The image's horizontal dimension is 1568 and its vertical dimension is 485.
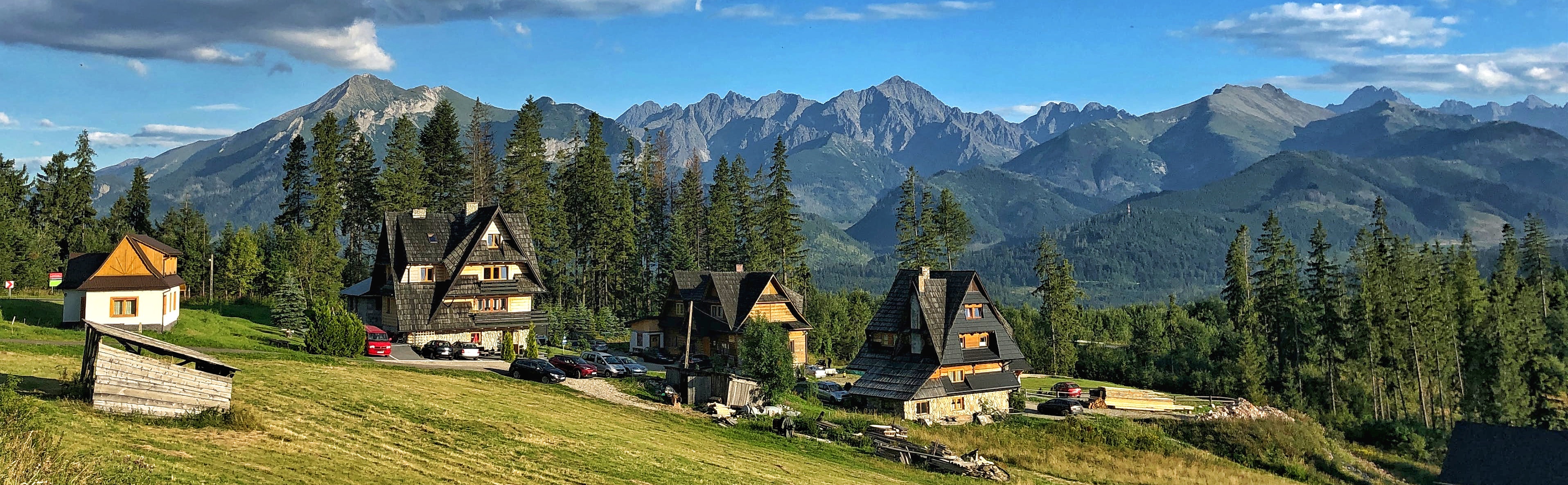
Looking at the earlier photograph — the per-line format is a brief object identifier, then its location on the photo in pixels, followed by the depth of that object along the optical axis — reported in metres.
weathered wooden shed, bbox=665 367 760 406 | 51.56
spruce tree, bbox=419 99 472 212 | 96.62
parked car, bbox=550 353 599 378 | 56.38
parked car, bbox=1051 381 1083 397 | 77.06
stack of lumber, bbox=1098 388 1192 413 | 76.12
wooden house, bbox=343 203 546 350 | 68.50
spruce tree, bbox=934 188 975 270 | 102.00
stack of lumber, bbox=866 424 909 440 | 46.75
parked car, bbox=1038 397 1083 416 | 68.25
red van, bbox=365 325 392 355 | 57.94
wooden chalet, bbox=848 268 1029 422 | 64.44
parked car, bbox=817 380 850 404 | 66.31
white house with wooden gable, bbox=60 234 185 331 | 57.53
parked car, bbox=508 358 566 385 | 51.81
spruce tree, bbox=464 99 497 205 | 99.25
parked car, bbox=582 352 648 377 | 60.88
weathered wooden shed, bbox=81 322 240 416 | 25.11
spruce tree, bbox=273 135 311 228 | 97.25
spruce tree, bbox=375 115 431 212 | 88.81
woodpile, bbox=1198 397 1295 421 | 72.94
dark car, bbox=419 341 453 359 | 61.22
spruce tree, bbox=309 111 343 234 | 91.31
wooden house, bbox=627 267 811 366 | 81.06
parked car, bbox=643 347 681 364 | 79.69
